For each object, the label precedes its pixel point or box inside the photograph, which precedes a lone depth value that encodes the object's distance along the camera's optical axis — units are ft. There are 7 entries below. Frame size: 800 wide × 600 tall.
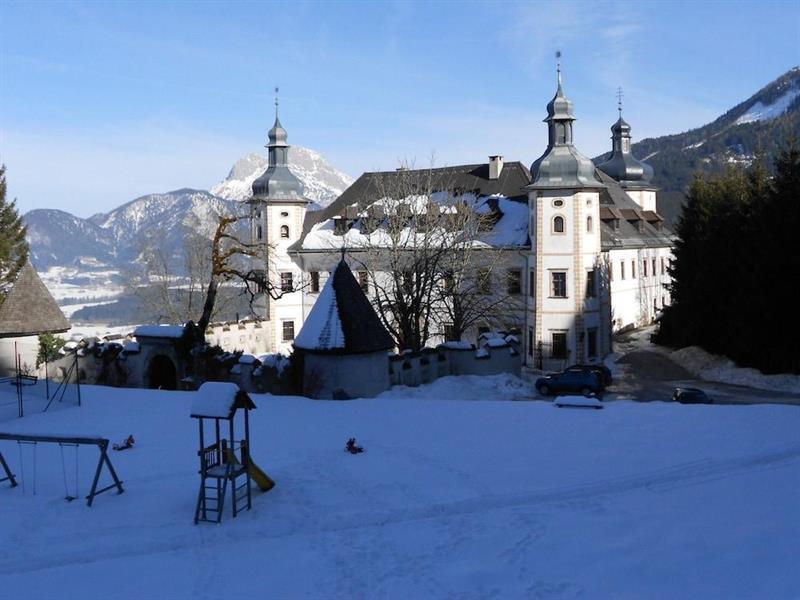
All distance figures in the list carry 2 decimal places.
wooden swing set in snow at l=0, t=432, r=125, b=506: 42.68
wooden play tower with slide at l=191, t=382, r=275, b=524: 40.42
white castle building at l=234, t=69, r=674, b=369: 120.88
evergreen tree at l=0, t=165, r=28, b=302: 107.14
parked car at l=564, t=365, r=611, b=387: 99.55
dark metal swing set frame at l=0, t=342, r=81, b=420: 68.08
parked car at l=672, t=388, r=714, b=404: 81.87
